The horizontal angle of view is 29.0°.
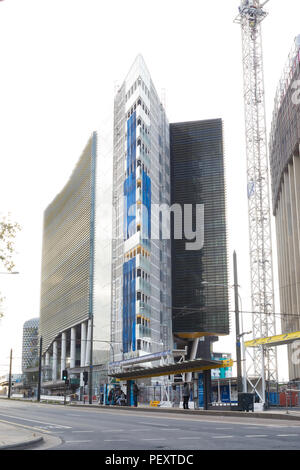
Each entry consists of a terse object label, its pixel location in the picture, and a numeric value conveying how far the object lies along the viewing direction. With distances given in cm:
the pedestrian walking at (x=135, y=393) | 4385
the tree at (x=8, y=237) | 2184
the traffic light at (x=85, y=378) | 5709
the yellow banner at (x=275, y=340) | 3206
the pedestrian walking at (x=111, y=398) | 4956
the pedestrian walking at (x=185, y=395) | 3597
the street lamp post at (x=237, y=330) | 3169
